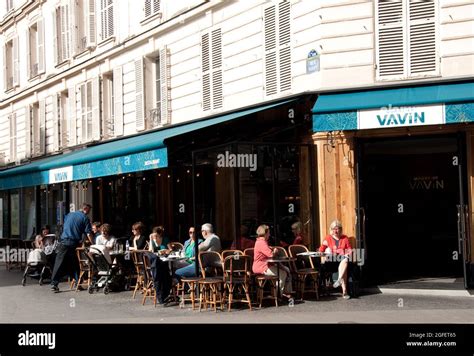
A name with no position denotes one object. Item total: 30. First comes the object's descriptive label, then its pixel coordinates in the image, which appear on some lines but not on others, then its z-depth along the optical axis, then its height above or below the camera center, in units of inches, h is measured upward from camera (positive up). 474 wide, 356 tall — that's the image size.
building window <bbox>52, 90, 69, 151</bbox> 954.1 +130.4
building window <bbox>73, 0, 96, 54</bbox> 869.8 +230.7
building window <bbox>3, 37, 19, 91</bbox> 1136.3 +240.0
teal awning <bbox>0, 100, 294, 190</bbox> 518.6 +45.8
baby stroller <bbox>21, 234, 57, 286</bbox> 661.9 -36.9
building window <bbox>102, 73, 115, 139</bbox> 845.2 +132.7
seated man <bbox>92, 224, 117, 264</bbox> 584.4 -19.1
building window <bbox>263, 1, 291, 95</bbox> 568.7 +128.8
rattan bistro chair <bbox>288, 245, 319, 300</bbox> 489.7 -38.9
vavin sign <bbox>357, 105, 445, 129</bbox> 465.5 +59.1
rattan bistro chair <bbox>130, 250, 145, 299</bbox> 534.6 -37.4
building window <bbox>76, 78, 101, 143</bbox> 857.5 +126.5
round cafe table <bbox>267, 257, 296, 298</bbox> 468.2 -30.6
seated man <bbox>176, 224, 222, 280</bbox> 494.3 -21.2
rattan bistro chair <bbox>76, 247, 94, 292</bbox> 582.2 -37.9
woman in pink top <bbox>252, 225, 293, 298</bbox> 473.1 -33.9
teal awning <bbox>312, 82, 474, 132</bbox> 462.0 +69.9
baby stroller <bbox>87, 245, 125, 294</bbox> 564.7 -41.7
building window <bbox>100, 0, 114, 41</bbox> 828.6 +224.0
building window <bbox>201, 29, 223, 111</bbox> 649.0 +128.3
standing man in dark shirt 592.1 -19.4
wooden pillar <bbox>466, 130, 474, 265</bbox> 500.1 +21.0
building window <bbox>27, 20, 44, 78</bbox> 1023.0 +239.8
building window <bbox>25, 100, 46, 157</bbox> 1014.4 +127.0
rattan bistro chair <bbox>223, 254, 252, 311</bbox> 460.1 -38.0
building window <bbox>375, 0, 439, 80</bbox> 503.2 +116.5
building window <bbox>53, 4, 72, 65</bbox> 924.0 +236.1
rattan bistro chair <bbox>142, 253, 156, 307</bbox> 506.4 -45.0
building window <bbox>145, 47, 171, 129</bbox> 727.1 +127.7
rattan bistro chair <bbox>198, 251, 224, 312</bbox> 460.1 -40.6
